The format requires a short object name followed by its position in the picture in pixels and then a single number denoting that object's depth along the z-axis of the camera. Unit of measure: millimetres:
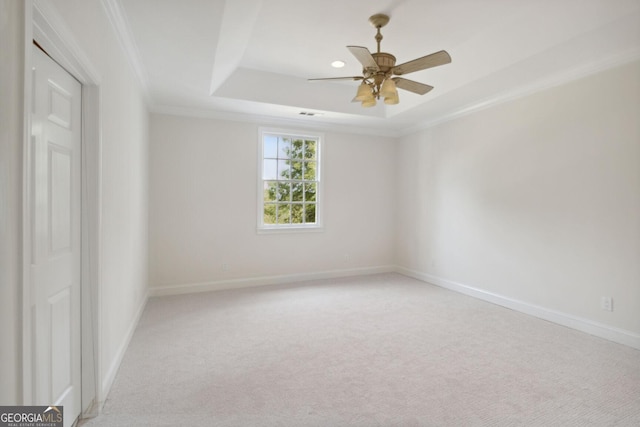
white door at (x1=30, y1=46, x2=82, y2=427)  1469
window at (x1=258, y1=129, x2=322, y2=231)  5254
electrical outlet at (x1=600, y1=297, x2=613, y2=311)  3162
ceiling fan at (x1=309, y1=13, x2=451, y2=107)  2619
